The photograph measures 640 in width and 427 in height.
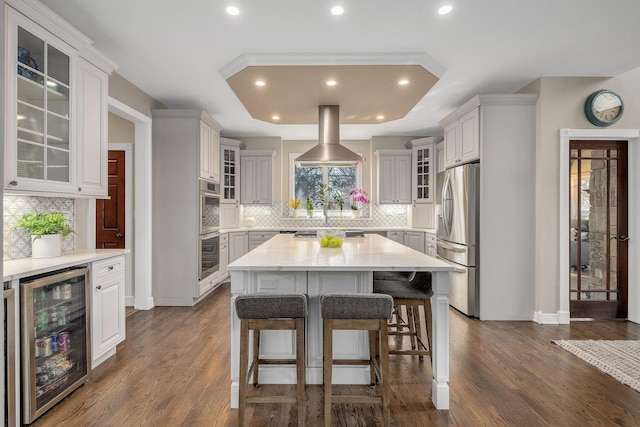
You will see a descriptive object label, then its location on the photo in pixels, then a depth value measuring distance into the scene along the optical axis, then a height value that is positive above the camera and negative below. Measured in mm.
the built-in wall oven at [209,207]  4828 +67
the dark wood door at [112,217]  4770 -77
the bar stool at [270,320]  2062 -634
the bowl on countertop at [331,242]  3271 -272
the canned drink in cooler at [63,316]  2394 -702
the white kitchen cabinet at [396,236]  6379 -421
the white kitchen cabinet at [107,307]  2729 -768
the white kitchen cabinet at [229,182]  6230 +524
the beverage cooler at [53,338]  2082 -822
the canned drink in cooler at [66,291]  2415 -537
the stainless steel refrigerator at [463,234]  4227 -265
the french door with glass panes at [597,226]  4125 -152
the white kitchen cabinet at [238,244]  6082 -554
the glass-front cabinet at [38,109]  2238 +688
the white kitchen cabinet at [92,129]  2812 +663
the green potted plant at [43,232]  2593 -155
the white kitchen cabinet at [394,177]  6652 +650
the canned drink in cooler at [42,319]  2213 -672
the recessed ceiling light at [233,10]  2682 +1511
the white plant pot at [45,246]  2600 -255
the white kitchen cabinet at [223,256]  5691 -720
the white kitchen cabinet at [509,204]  4164 +86
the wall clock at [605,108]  4004 +1169
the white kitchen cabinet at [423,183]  6242 +525
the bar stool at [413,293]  2611 -585
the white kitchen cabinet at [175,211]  4695 +6
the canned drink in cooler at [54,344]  2336 -866
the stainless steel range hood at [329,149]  4195 +744
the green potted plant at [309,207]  6926 +94
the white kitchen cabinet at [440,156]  6016 +946
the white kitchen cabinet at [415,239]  6039 -470
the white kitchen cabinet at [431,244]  5499 -504
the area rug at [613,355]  2744 -1229
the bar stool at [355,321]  2045 -633
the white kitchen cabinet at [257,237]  6414 -449
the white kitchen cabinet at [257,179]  6660 +606
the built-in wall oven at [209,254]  4824 -602
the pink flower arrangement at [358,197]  4384 +184
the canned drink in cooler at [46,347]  2250 -859
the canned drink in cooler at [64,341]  2402 -879
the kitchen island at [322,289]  2285 -539
